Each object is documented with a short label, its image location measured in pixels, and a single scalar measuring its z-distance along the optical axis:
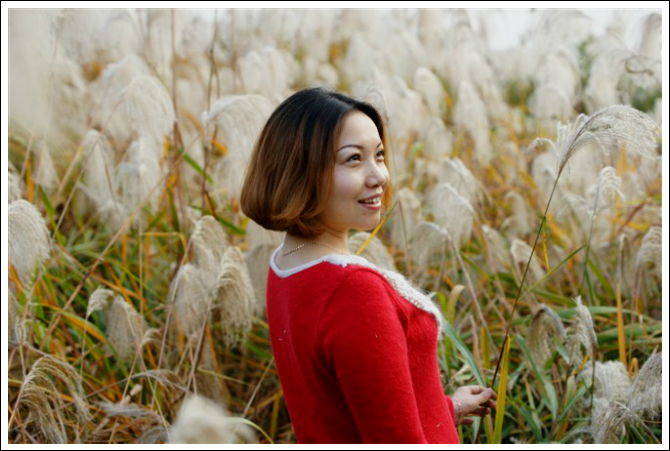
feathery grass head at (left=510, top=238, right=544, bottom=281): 2.01
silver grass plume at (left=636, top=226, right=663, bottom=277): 1.80
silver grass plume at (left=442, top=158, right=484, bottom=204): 2.04
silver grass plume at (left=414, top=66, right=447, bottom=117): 2.79
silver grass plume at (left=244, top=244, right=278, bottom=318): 1.98
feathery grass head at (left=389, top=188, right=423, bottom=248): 2.19
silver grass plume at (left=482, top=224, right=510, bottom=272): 2.22
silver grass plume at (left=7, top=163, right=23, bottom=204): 1.86
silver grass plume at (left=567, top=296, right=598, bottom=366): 1.52
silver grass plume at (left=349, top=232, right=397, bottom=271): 1.79
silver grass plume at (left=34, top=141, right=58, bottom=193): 2.22
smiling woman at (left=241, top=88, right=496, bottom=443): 1.00
